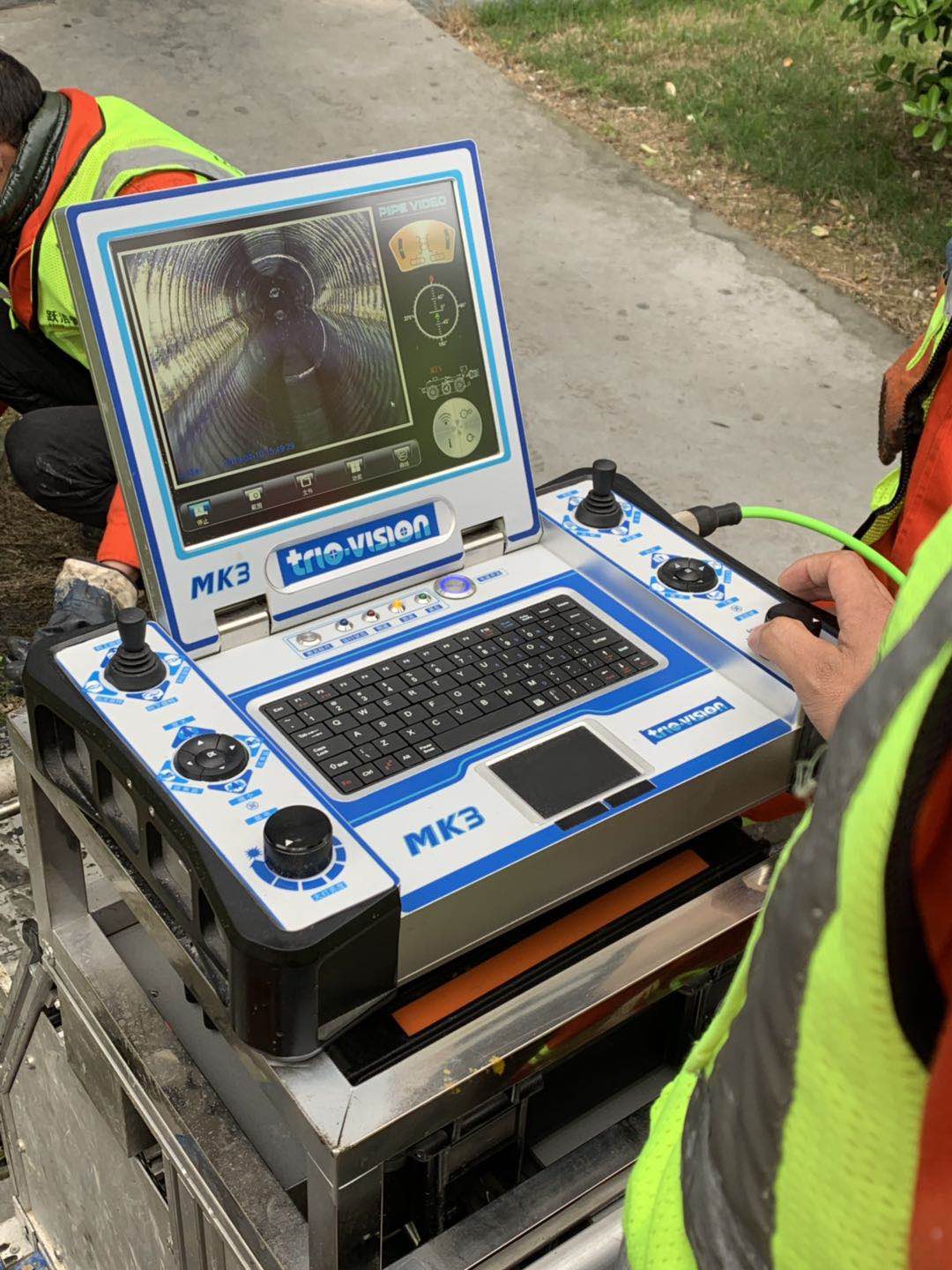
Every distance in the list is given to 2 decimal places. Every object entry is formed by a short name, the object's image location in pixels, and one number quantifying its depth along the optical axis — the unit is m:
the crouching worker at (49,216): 1.93
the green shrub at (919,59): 3.49
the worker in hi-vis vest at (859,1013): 0.39
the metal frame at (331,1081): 0.78
